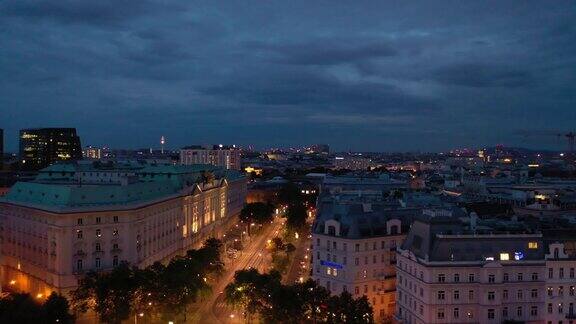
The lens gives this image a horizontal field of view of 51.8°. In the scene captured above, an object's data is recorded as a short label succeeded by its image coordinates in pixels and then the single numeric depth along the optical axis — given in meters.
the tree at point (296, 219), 135.50
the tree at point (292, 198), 192.25
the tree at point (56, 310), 60.66
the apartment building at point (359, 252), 75.69
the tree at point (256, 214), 145.38
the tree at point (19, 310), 56.89
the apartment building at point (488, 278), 63.16
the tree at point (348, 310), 58.91
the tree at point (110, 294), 66.56
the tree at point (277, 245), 112.20
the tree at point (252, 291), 67.69
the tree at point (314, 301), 63.00
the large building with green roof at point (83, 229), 82.38
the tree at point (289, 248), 111.44
